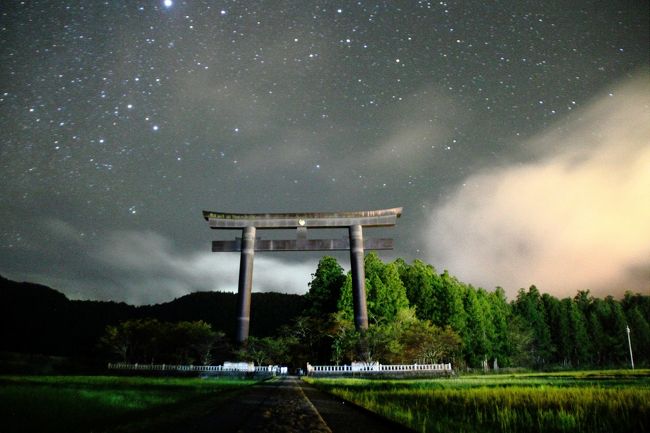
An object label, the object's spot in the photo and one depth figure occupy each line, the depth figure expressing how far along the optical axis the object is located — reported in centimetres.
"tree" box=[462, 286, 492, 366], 5491
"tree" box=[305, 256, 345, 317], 5603
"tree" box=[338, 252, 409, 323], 4916
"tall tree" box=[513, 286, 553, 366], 7469
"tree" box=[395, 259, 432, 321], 5566
